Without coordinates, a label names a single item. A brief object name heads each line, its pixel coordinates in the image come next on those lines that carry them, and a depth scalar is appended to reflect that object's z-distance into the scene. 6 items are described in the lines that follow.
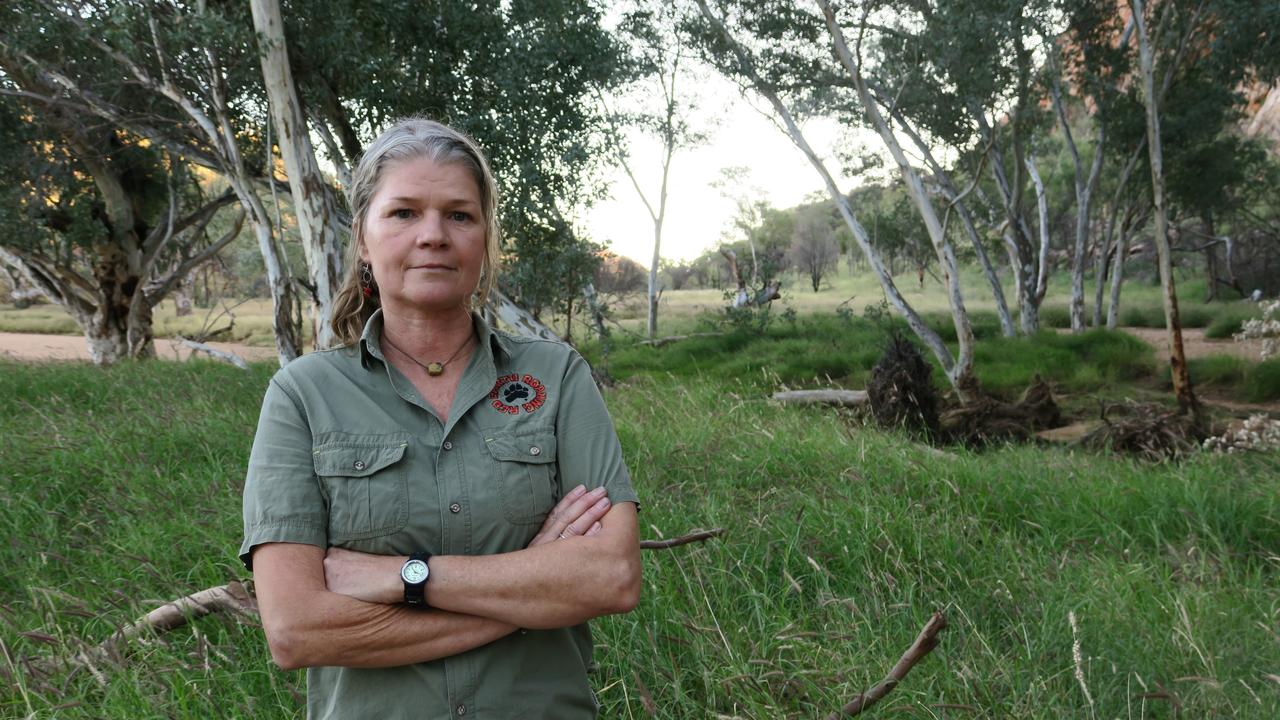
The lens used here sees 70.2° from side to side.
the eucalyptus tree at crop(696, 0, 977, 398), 12.50
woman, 1.78
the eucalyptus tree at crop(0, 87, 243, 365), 12.98
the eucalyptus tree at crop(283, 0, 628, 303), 9.23
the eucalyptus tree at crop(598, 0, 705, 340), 20.11
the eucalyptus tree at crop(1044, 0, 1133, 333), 16.42
